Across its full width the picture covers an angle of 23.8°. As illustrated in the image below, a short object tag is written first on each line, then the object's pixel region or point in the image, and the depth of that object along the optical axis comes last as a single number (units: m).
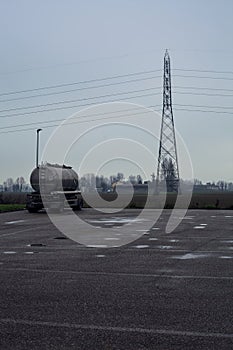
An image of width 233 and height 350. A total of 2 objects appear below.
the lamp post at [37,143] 51.14
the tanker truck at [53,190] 35.97
